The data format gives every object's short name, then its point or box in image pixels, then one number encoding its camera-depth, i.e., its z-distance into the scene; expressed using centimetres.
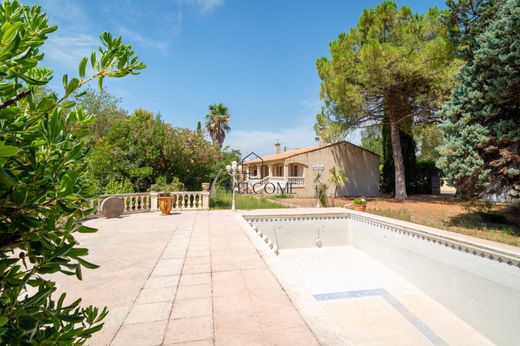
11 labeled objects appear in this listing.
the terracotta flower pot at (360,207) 1316
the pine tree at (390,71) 1550
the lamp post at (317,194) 1470
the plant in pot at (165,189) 1176
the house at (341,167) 2256
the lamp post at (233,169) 1288
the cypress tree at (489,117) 800
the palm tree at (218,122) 3609
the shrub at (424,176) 2356
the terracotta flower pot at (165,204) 1173
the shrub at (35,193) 94
